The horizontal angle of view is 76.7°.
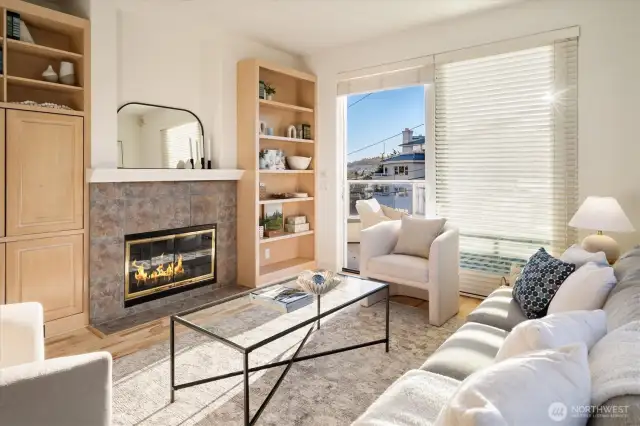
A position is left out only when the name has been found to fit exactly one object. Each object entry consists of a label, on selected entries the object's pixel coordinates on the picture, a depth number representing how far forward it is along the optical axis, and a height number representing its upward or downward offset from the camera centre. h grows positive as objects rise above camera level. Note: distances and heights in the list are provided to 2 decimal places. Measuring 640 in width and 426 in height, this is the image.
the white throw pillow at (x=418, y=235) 3.63 -0.20
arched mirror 3.58 +0.74
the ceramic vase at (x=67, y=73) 3.18 +1.12
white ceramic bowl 4.94 +0.64
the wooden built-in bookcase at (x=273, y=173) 4.33 +0.49
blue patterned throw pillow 2.13 -0.38
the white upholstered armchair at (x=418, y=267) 3.29 -0.47
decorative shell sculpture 2.60 -0.45
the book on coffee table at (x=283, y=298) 2.45 -0.52
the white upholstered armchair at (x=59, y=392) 1.25 -0.58
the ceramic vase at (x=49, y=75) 3.11 +1.09
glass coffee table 1.90 -0.58
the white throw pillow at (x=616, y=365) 0.87 -0.36
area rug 2.06 -0.98
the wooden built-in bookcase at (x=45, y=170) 2.83 +0.33
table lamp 2.86 -0.07
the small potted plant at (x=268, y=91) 4.62 +1.41
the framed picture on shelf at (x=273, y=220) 4.77 -0.07
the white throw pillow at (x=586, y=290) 1.78 -0.35
